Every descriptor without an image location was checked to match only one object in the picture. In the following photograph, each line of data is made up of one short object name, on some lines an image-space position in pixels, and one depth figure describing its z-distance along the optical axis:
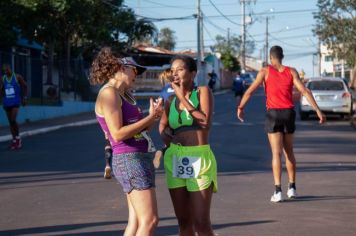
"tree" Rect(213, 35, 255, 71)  100.28
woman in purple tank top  5.72
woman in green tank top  6.12
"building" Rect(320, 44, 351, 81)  59.24
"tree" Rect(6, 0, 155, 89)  33.50
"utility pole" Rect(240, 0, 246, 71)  75.84
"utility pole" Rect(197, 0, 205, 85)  56.50
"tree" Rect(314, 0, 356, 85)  30.92
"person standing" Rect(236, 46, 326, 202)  9.80
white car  26.91
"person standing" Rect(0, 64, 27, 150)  16.91
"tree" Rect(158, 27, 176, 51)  104.06
